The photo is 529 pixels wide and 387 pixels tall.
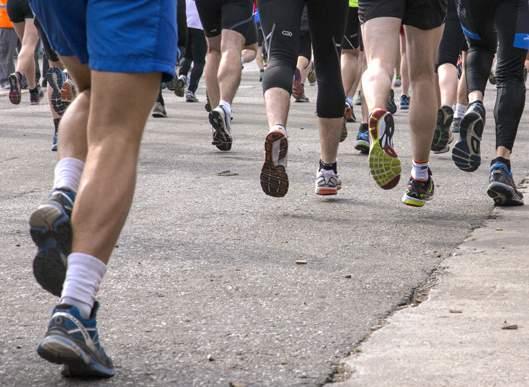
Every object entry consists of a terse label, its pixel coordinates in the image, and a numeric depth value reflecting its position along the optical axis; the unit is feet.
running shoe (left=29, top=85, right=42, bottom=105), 46.16
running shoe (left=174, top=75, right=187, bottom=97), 53.84
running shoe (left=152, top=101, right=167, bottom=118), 42.80
